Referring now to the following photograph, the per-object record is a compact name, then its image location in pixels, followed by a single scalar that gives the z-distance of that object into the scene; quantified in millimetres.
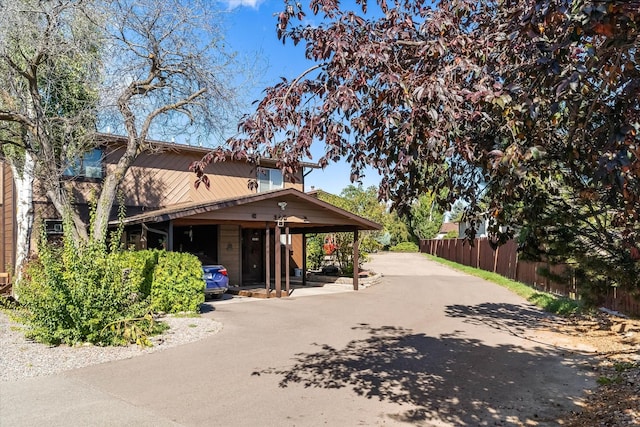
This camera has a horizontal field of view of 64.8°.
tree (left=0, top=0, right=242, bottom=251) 10367
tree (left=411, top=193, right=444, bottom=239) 56438
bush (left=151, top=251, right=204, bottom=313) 11680
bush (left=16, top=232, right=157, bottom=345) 8211
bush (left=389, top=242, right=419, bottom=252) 56906
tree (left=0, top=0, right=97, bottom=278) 10203
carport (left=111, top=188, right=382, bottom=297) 14672
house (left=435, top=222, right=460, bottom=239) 71000
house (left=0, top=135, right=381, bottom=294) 15285
